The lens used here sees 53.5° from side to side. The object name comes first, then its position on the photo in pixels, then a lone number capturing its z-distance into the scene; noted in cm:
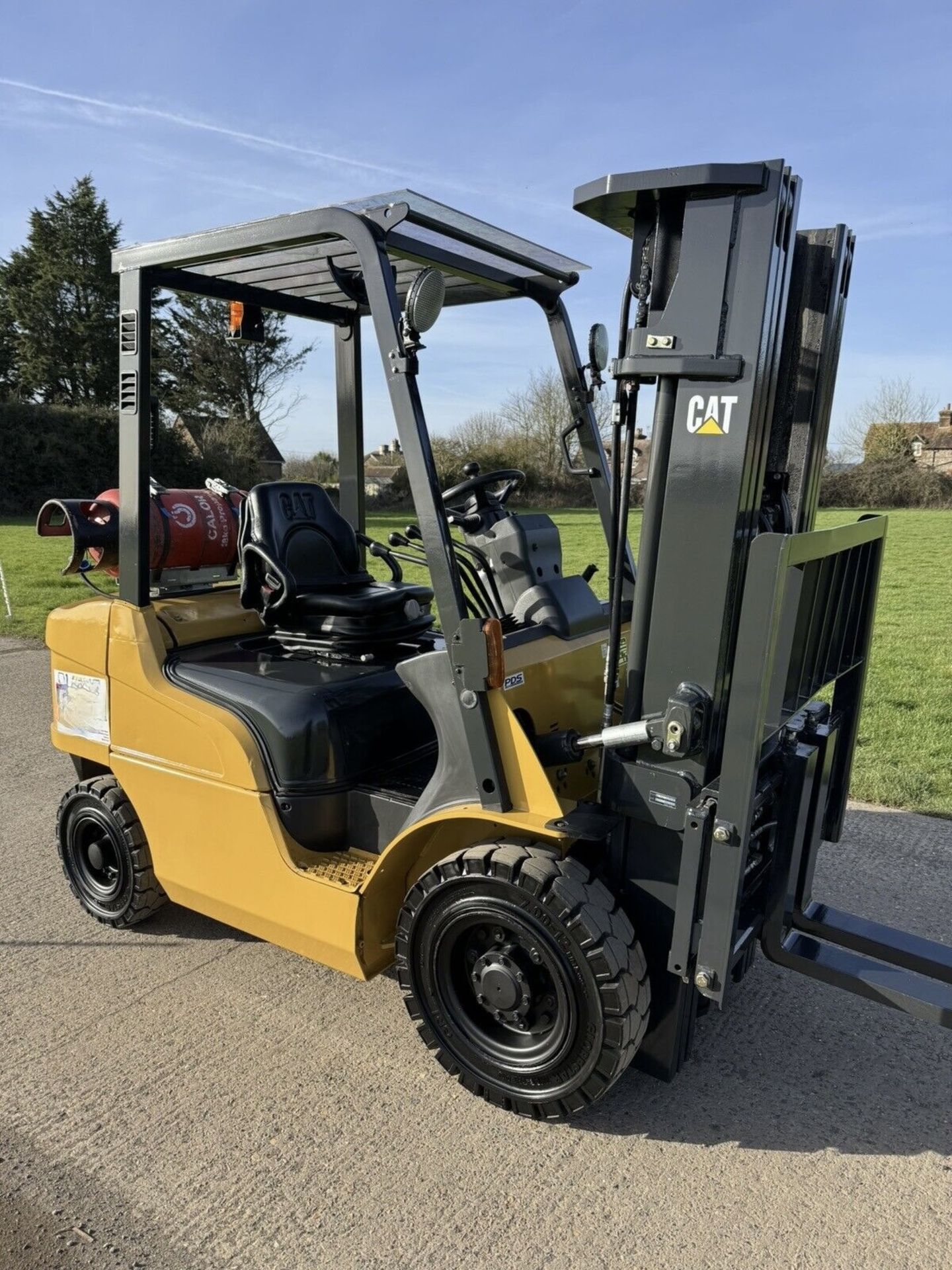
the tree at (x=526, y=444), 3312
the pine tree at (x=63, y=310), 3759
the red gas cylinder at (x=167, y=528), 367
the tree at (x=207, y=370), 3791
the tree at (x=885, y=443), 4282
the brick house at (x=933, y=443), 4428
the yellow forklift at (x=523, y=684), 252
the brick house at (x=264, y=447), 3253
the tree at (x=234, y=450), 3088
